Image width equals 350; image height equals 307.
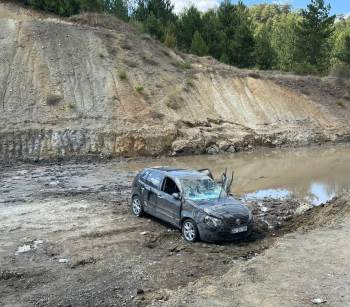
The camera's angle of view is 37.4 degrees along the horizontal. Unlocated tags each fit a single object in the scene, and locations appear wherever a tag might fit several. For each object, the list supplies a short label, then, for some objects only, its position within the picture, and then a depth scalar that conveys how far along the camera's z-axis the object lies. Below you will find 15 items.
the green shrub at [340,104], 43.16
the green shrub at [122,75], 34.62
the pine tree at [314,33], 54.03
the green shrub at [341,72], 49.99
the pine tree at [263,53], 53.00
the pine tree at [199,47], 48.81
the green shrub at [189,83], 37.48
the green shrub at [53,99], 30.71
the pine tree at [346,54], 56.50
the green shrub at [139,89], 34.06
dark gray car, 12.27
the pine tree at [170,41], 44.50
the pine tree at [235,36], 50.44
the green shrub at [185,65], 40.19
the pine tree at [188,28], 52.66
